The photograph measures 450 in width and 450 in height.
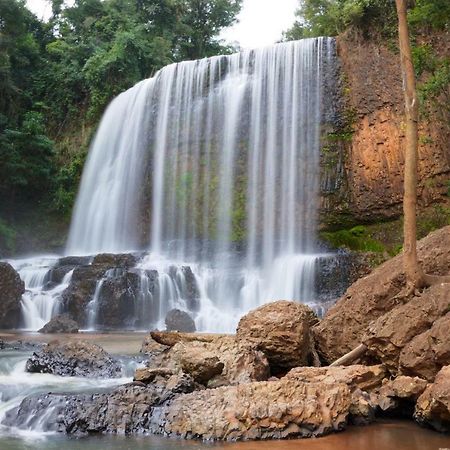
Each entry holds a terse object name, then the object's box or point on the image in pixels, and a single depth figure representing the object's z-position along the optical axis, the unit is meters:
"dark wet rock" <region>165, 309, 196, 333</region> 15.80
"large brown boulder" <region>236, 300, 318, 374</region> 8.70
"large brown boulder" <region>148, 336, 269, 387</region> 7.88
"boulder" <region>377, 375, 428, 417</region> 6.94
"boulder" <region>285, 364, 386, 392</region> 7.46
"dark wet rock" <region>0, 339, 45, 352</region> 11.83
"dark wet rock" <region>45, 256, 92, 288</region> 19.27
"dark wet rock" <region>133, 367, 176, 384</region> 7.97
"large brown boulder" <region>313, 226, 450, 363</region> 9.11
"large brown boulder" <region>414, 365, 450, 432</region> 6.21
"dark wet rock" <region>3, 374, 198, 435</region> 6.73
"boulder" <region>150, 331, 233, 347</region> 9.86
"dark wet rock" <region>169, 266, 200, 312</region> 18.48
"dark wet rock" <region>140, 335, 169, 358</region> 10.90
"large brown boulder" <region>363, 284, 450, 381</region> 7.15
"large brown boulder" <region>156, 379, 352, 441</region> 6.27
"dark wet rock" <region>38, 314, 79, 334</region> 15.92
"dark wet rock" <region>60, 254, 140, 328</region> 18.03
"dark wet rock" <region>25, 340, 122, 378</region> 9.38
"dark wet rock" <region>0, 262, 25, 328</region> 17.53
